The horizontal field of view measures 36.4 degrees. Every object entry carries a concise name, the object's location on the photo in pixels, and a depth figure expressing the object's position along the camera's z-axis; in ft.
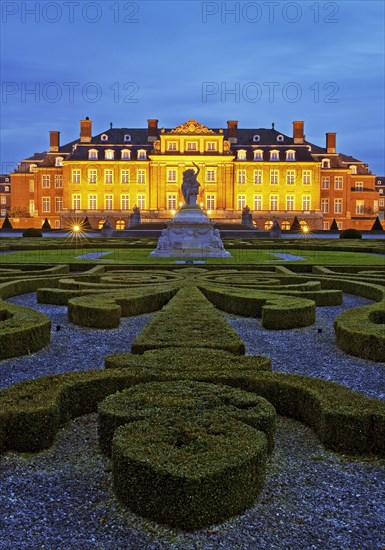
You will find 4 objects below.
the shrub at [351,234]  107.96
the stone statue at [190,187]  68.28
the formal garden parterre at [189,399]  9.43
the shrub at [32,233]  108.37
